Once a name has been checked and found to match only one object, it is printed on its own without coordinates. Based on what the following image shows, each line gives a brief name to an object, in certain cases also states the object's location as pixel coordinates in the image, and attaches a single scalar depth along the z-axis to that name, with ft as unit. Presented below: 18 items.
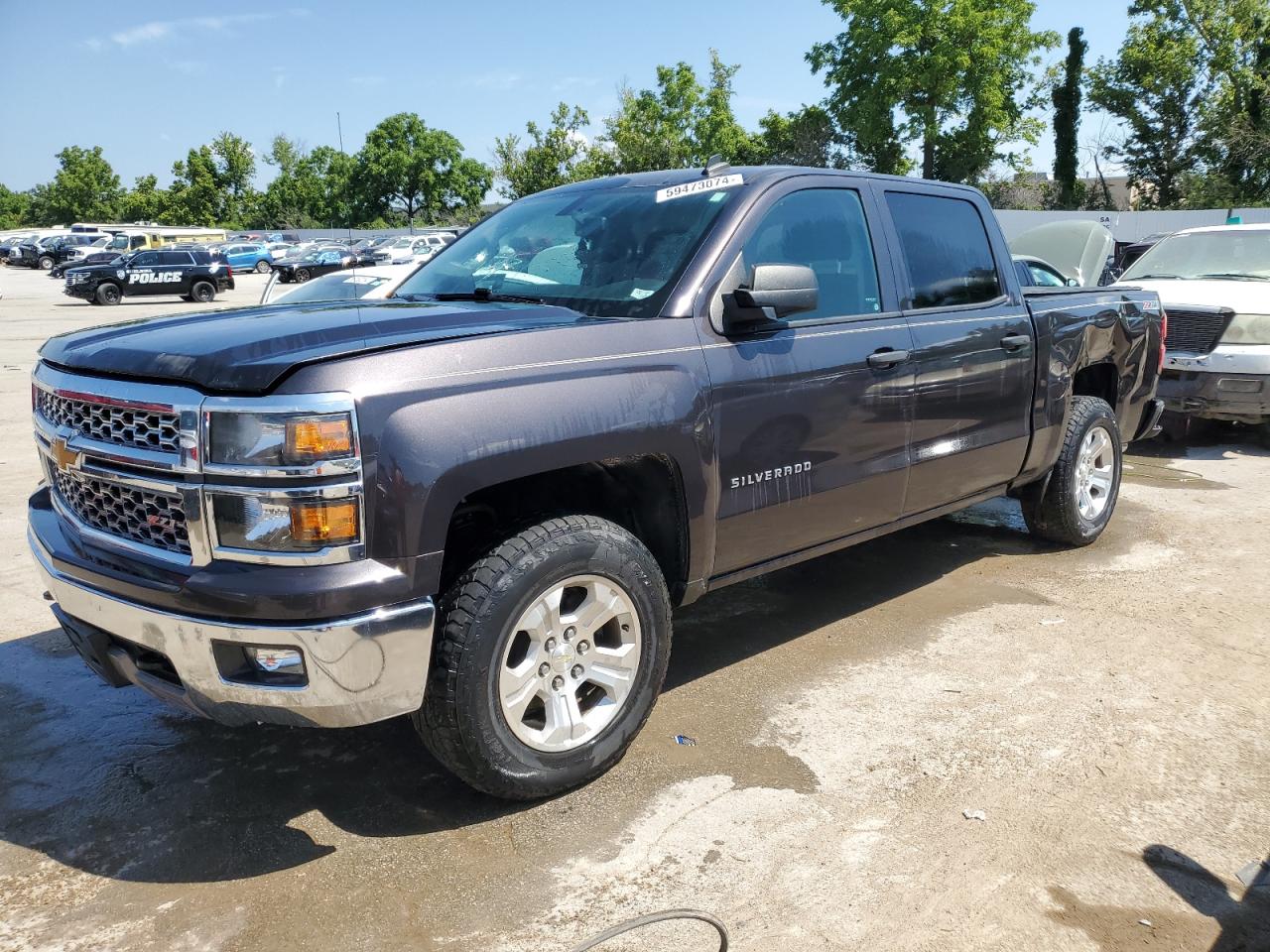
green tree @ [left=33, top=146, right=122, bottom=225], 293.43
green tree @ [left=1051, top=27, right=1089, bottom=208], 159.63
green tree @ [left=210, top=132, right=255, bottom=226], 260.83
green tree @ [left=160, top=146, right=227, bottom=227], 260.01
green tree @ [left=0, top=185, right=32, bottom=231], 328.08
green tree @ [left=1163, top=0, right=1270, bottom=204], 130.62
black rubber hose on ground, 8.11
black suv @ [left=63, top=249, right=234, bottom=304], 95.30
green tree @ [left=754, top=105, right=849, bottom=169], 166.30
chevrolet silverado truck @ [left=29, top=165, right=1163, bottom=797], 8.39
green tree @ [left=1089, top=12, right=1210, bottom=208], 143.33
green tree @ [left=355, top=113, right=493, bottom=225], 265.75
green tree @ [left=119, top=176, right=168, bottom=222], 274.57
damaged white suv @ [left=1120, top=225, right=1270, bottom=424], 27.30
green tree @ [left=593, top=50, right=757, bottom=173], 161.89
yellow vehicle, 157.48
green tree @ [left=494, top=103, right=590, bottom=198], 168.96
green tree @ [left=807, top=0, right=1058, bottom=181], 139.23
